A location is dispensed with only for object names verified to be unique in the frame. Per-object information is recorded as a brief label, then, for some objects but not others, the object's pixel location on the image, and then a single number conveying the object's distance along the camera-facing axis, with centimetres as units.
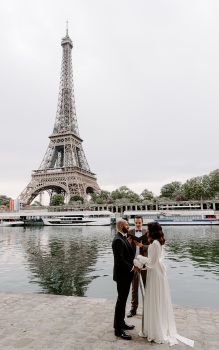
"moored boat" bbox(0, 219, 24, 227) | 7150
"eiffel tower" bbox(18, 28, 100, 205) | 9344
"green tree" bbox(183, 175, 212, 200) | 9356
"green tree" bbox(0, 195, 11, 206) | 13710
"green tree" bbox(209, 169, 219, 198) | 9138
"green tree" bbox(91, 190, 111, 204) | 10633
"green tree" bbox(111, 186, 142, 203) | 11775
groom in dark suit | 596
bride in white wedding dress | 554
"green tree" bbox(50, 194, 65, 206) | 10156
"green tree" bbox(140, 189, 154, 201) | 11846
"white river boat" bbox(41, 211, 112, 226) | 6581
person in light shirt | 736
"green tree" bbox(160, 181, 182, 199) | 12125
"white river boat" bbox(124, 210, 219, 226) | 6072
